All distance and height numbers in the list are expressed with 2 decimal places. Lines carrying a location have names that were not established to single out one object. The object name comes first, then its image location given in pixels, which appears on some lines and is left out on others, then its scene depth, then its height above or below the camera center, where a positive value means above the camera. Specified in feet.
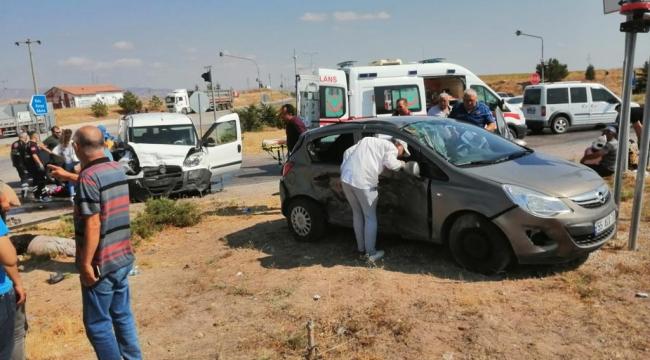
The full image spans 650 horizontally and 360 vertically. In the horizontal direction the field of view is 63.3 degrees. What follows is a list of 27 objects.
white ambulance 44.14 +0.00
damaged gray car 15.40 -3.45
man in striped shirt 10.92 -2.99
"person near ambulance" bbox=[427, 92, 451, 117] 26.61 -0.92
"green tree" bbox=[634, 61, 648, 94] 123.34 -0.96
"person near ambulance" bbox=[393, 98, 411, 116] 25.55 -0.85
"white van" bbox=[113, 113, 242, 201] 36.37 -3.76
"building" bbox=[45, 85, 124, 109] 332.19 +5.93
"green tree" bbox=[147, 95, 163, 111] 202.87 -1.42
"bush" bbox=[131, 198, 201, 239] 27.27 -6.02
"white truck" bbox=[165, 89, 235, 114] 179.73 -0.47
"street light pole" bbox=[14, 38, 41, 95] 117.50 +11.53
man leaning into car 17.68 -2.63
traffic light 54.86 +2.30
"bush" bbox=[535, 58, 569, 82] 190.70 +5.02
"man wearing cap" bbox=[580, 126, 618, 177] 29.89 -4.14
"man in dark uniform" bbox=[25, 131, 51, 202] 42.27 -4.87
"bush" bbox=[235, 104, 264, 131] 95.04 -4.34
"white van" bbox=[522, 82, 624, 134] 62.49 -2.60
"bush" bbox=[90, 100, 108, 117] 195.83 -2.33
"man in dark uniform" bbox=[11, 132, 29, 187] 43.11 -4.02
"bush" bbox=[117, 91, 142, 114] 207.51 -0.65
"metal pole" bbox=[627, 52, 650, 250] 17.25 -3.47
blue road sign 74.28 +0.11
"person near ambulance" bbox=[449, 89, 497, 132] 23.30 -1.16
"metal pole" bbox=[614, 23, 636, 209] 17.56 -0.91
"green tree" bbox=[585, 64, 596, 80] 192.03 +3.45
